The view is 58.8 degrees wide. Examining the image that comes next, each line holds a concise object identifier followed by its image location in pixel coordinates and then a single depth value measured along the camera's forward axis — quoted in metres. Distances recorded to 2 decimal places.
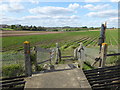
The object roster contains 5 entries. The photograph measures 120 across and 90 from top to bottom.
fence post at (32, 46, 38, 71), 4.87
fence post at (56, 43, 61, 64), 7.87
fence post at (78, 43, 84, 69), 6.42
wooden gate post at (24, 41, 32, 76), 3.96
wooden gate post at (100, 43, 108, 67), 4.61
